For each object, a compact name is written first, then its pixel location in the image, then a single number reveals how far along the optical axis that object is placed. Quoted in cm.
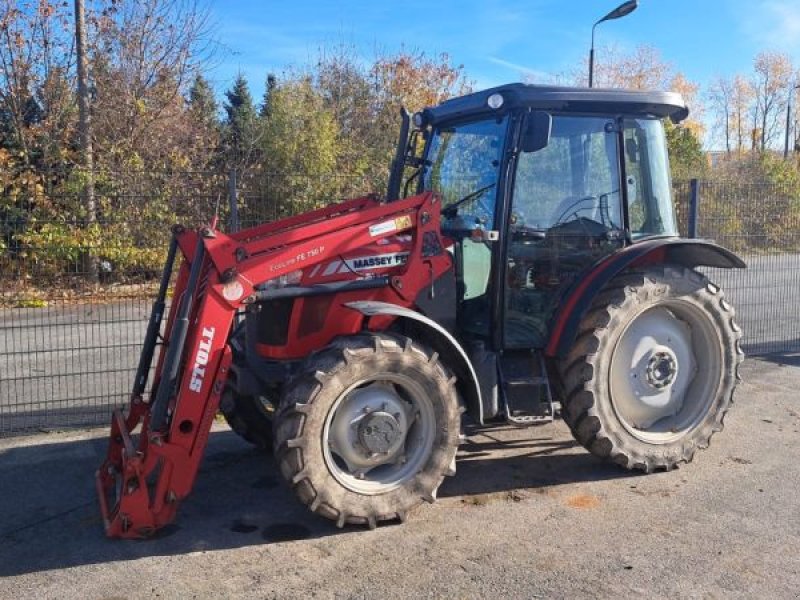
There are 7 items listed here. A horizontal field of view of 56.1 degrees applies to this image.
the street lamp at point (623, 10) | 1360
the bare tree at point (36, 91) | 1547
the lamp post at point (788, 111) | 5216
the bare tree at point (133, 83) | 1633
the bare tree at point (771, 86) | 5203
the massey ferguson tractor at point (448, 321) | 399
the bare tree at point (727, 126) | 5470
